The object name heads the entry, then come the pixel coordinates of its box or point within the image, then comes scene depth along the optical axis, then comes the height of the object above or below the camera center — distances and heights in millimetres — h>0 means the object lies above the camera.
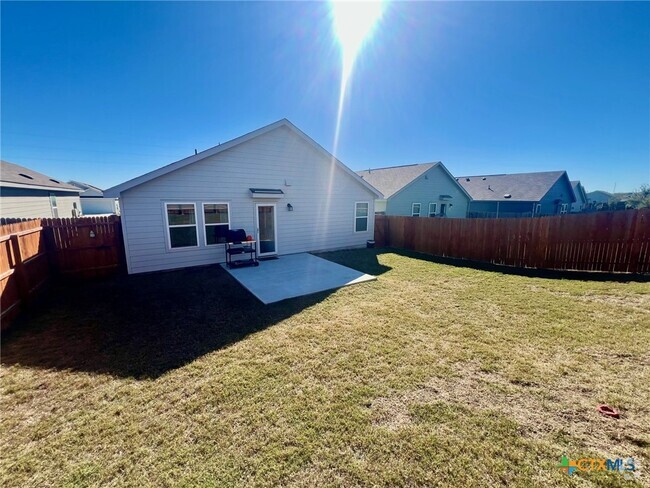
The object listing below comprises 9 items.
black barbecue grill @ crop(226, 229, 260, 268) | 8508 -1124
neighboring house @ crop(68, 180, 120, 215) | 35422 +1575
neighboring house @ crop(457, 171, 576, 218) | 23828 +1775
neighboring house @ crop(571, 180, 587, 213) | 29333 +1854
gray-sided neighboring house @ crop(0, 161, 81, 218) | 11969 +1370
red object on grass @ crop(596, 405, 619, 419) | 2500 -2027
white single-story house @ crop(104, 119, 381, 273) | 7664 +511
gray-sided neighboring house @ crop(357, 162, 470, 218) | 18062 +1768
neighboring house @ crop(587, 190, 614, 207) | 64894 +4486
